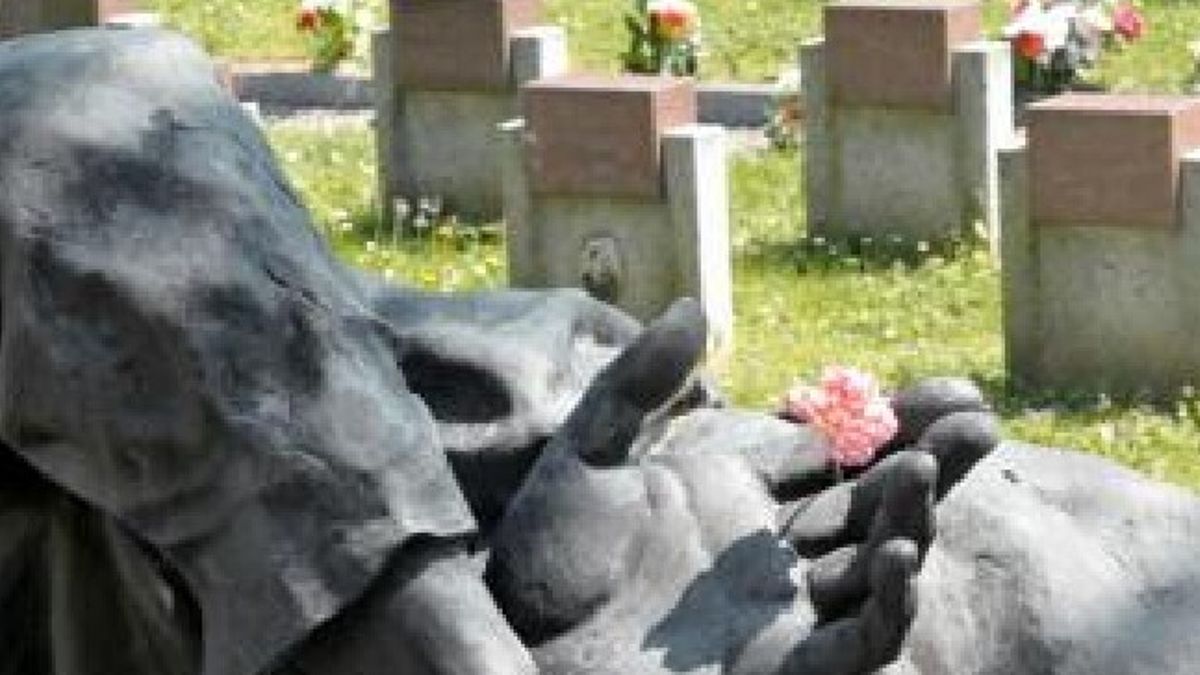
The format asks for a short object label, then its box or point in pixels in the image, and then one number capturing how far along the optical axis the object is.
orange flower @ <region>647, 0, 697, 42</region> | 12.70
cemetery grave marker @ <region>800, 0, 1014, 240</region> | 11.10
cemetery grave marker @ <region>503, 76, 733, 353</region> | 10.27
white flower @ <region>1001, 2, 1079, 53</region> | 12.15
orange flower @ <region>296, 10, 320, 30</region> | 13.73
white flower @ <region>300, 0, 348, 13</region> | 13.84
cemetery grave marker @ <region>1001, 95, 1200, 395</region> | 9.61
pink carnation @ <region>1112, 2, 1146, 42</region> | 12.71
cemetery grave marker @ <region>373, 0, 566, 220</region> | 11.99
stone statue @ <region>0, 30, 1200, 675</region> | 3.49
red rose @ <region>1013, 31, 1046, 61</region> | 12.16
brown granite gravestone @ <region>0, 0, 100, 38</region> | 13.02
